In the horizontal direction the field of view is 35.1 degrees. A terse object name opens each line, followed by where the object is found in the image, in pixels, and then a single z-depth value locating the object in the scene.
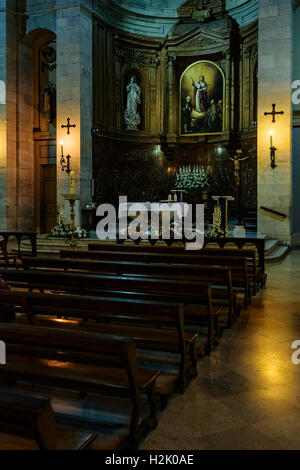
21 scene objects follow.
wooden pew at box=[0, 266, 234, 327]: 4.66
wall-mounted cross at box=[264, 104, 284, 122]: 14.40
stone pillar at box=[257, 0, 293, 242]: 14.43
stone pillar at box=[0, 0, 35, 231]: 16.72
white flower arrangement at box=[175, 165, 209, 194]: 17.09
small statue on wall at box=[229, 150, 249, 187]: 14.80
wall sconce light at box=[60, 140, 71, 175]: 16.08
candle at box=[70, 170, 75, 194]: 10.29
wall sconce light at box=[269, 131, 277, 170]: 14.48
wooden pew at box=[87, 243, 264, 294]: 7.43
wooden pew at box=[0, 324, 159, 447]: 2.84
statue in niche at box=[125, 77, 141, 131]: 18.72
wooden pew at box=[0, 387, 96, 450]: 1.98
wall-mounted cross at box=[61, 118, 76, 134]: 16.01
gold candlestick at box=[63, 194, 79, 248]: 10.06
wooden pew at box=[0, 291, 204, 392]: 3.78
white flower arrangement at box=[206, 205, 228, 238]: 12.31
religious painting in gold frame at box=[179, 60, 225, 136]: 18.67
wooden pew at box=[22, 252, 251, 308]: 5.77
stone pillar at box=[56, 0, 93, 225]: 15.84
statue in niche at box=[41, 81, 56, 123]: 17.53
